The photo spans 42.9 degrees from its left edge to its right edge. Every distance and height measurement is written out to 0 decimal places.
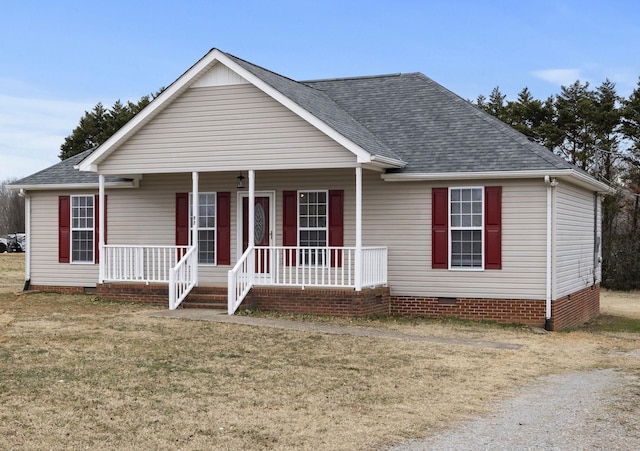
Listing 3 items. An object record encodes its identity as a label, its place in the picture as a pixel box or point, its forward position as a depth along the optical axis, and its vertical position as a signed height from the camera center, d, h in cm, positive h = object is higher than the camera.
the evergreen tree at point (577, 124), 3806 +444
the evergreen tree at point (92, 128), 5356 +581
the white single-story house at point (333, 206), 1658 +23
